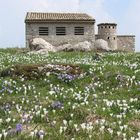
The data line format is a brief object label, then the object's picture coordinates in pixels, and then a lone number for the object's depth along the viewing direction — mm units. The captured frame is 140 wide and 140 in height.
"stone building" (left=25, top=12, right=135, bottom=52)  64500
